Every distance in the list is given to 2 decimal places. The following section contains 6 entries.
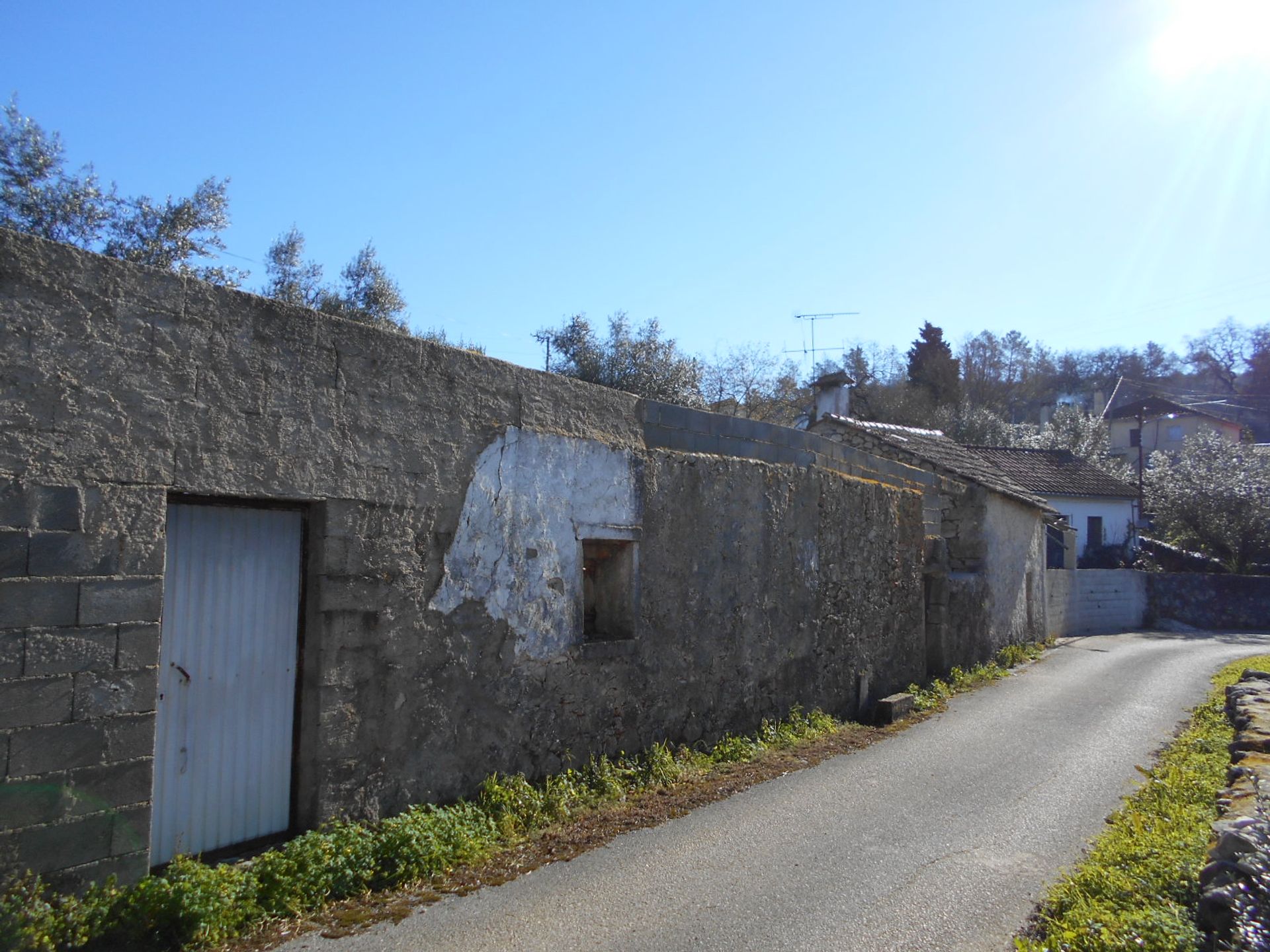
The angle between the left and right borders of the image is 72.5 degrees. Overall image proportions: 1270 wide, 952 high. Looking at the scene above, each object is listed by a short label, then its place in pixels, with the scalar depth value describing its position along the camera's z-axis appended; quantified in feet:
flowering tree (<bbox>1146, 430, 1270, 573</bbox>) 86.02
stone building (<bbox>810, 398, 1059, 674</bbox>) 41.47
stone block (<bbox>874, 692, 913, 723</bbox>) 31.65
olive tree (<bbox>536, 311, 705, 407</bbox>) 68.80
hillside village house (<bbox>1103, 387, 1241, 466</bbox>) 135.54
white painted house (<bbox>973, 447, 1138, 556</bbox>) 98.37
